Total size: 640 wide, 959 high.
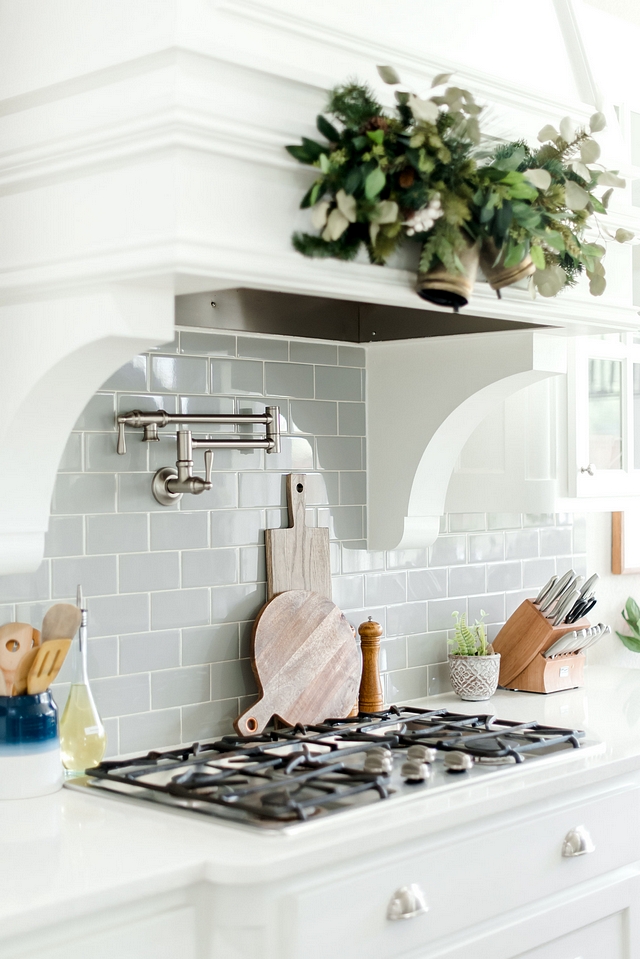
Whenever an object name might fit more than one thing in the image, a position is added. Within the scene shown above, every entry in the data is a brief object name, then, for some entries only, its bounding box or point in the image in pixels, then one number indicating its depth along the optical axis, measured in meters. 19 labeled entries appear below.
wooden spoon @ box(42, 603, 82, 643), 1.93
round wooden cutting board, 2.39
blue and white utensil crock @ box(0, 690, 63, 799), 1.88
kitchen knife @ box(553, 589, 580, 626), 2.88
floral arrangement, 1.69
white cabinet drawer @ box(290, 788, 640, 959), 1.73
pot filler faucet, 2.21
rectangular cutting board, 2.49
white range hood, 1.59
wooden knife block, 2.86
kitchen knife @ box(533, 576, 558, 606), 2.91
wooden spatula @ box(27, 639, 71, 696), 1.90
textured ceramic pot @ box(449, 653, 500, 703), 2.76
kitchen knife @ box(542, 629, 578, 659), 2.86
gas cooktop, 1.83
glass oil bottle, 2.06
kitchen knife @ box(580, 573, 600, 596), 2.92
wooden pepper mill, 2.62
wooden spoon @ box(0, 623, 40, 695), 1.91
